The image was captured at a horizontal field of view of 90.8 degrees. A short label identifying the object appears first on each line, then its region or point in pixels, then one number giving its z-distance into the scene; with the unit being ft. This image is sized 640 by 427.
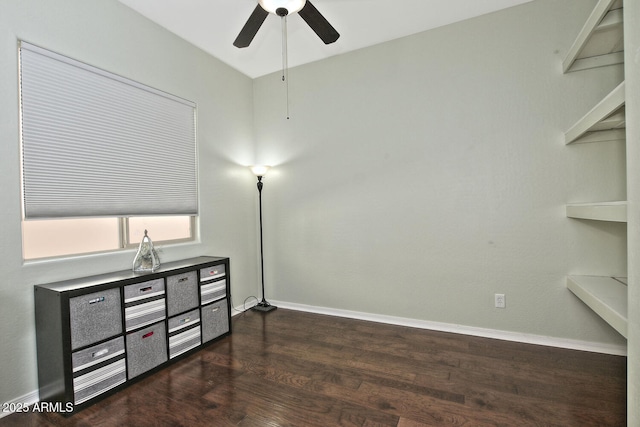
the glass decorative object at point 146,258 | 8.13
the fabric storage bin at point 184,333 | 8.18
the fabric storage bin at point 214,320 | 9.14
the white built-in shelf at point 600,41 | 6.12
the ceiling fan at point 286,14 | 6.42
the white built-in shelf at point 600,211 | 5.43
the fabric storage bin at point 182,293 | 8.20
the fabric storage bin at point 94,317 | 6.24
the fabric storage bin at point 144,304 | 7.21
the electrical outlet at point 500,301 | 9.13
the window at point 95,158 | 6.78
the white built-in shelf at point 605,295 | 5.54
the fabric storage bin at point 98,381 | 6.24
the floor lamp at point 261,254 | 12.12
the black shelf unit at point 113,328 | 6.18
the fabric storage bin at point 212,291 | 9.17
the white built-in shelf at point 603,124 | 5.45
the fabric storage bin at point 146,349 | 7.20
